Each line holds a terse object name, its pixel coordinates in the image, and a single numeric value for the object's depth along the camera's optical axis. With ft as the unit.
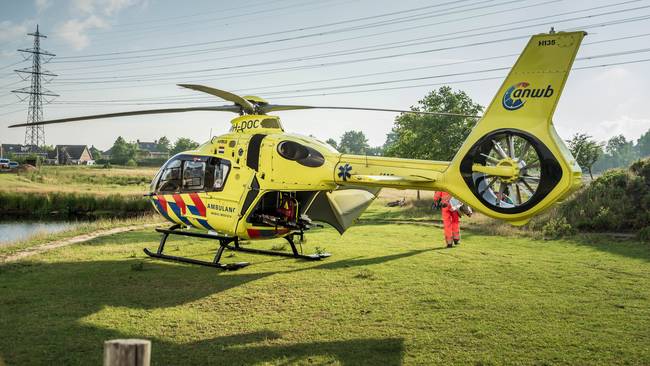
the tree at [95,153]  457.80
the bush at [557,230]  49.26
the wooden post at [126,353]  8.68
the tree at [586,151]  108.27
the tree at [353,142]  590.14
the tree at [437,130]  93.81
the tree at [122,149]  375.02
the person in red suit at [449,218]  43.04
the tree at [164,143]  482.69
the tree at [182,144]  328.56
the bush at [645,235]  43.68
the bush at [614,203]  50.67
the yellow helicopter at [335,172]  22.84
